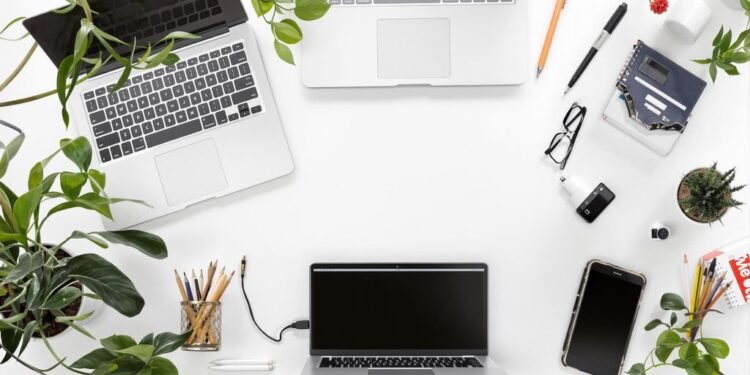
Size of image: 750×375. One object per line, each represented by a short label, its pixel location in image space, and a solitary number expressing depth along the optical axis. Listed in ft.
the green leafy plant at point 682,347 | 3.15
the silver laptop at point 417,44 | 3.43
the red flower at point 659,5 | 3.43
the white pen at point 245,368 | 3.49
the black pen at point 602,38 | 3.48
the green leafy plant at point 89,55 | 2.13
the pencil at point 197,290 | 3.46
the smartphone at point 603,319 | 3.49
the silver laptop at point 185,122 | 3.42
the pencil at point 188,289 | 3.47
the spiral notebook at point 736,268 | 3.45
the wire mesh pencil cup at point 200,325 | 3.39
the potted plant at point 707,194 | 3.30
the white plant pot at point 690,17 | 3.34
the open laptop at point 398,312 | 3.42
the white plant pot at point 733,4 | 3.48
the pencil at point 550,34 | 3.48
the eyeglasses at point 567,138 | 3.53
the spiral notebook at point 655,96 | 3.43
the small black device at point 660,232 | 3.45
